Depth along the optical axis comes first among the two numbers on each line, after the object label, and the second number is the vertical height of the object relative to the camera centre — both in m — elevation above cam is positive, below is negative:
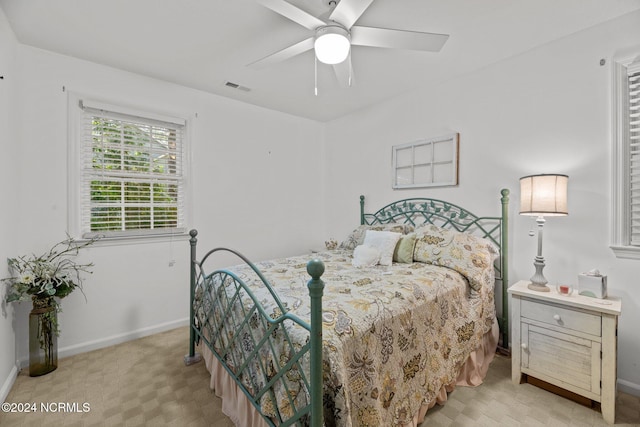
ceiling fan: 1.53 +1.08
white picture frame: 2.90 +0.54
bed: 1.18 -0.62
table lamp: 2.01 +0.09
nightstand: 1.70 -0.85
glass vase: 2.17 -0.97
